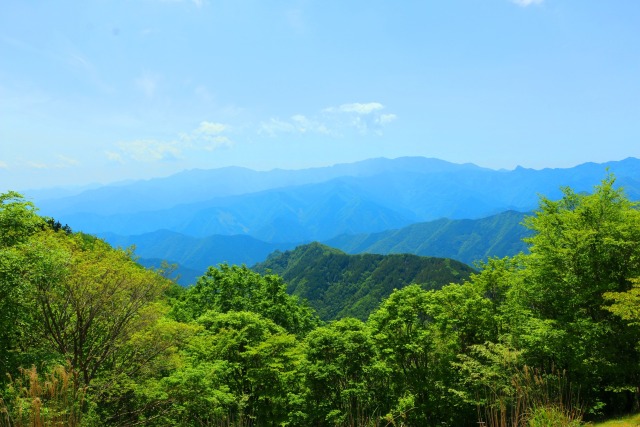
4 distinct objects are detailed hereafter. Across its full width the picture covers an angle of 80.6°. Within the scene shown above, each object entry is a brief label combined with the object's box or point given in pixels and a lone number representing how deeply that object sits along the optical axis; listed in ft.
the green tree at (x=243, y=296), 130.52
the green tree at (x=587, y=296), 67.77
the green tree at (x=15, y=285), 43.27
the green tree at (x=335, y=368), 73.87
